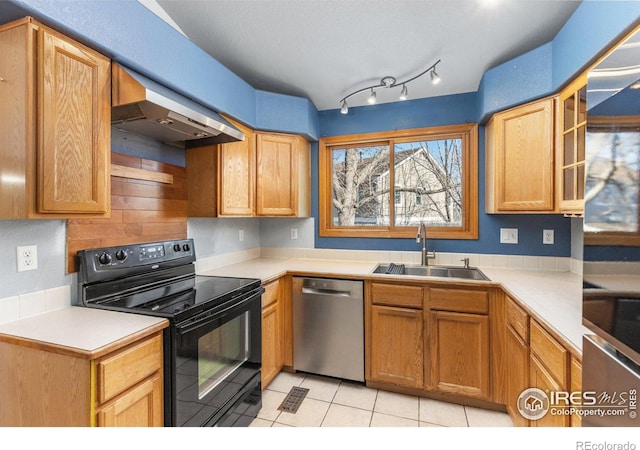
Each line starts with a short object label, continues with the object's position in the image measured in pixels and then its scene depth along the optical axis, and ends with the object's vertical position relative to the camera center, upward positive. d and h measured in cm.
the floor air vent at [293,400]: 201 -128
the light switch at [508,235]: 243 -12
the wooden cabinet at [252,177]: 217 +37
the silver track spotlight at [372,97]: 240 +102
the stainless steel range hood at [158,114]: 137 +56
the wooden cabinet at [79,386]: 105 -63
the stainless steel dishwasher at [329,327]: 225 -84
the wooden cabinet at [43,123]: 111 +40
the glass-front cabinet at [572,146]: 165 +46
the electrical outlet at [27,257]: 131 -16
